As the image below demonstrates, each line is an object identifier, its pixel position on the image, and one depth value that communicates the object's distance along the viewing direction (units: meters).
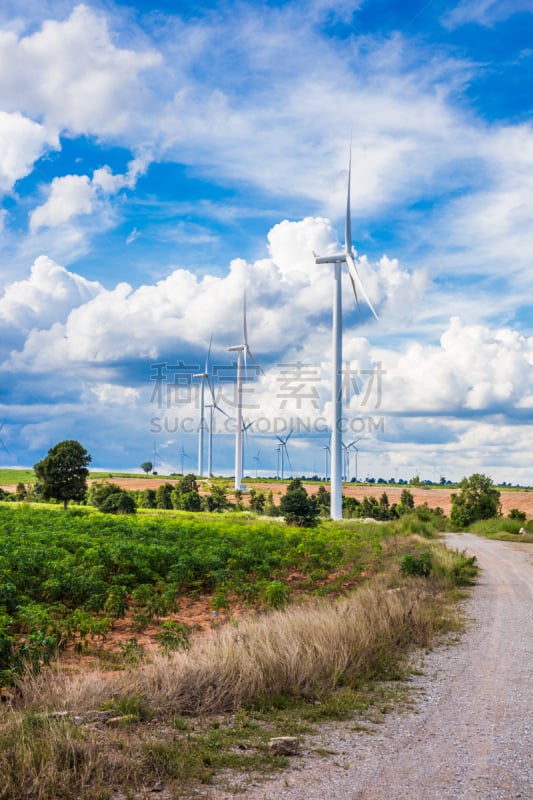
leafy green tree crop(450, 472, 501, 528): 60.91
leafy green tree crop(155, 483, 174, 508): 79.80
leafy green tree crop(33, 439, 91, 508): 61.00
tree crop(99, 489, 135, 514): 58.53
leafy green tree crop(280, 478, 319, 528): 48.91
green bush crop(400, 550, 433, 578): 21.42
